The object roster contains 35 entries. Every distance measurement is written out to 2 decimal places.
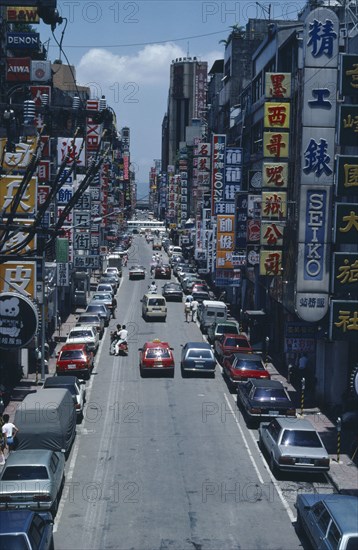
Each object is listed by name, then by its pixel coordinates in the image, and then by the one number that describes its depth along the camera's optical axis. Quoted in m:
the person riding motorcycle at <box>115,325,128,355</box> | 40.88
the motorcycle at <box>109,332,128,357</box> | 41.01
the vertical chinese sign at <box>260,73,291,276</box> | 34.83
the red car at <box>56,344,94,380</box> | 34.03
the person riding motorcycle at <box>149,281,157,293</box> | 64.38
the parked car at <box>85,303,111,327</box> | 49.88
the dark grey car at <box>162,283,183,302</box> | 65.75
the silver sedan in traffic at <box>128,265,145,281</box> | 83.88
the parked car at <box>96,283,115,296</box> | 63.88
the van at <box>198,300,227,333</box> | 48.37
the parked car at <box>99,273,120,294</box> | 70.12
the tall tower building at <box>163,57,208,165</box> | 167.50
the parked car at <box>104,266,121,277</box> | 78.38
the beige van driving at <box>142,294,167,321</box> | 53.24
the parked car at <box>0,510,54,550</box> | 13.76
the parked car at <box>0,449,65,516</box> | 17.50
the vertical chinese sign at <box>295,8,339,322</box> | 27.75
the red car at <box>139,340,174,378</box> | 34.91
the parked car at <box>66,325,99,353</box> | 39.66
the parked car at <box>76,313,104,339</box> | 45.38
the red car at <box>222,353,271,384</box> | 31.92
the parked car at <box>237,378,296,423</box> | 26.33
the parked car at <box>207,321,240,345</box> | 42.16
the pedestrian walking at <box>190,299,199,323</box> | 54.66
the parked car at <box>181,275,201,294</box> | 69.61
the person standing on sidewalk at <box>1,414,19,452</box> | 22.28
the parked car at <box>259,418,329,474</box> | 20.91
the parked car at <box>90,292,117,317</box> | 54.44
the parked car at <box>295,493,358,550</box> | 14.29
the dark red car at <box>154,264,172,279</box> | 83.94
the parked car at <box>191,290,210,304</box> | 60.84
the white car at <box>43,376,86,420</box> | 26.77
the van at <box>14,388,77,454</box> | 21.47
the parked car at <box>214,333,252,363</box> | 37.28
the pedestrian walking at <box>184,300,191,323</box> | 54.38
